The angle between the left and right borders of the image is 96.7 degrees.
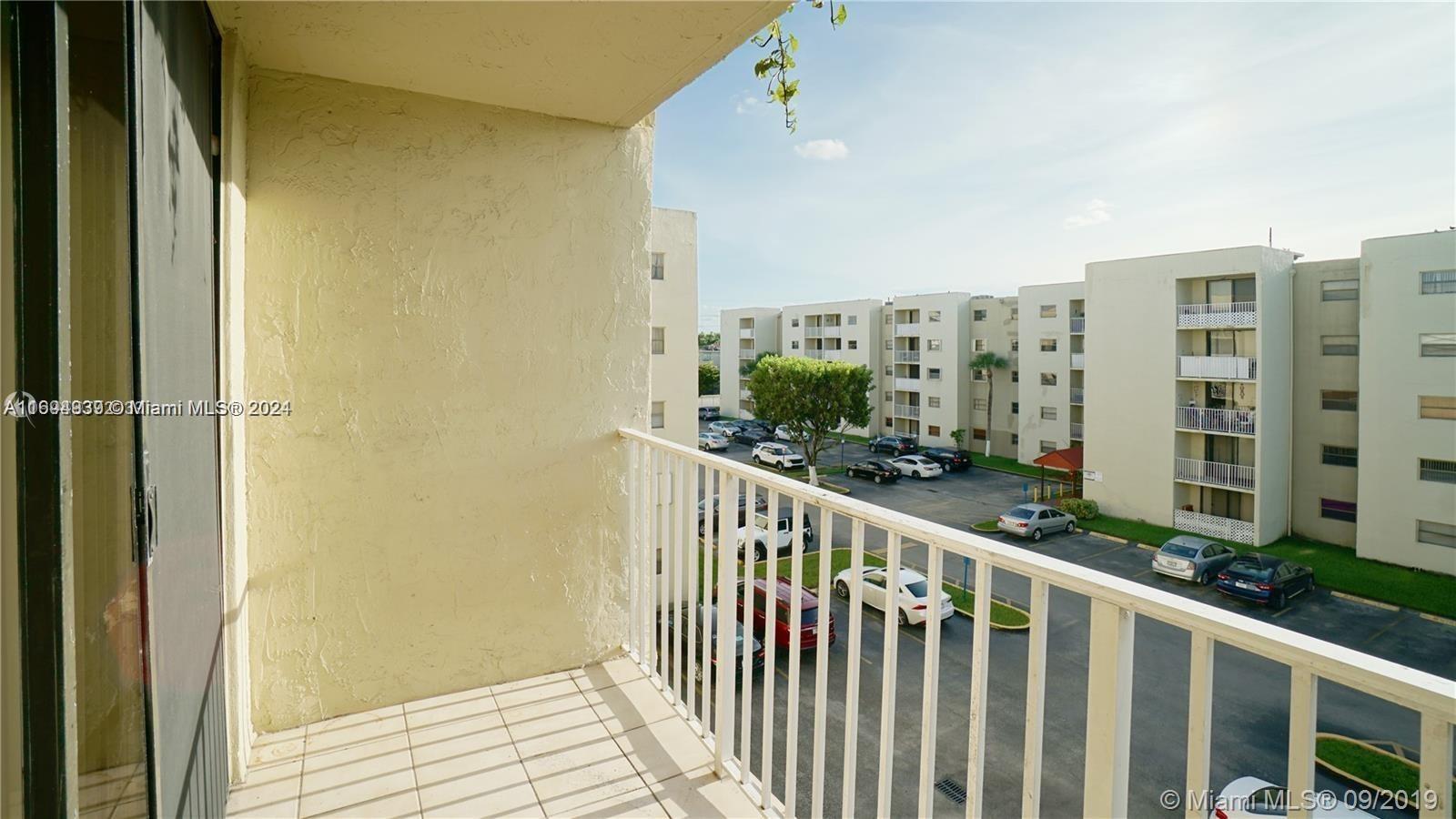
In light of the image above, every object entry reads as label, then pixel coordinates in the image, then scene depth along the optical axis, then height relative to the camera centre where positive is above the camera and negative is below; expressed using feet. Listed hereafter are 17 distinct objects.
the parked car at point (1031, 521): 57.47 -12.08
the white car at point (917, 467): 82.89 -10.36
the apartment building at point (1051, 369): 81.87 +2.44
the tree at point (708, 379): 135.33 +1.54
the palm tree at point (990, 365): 93.35 +3.16
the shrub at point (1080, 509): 65.87 -12.39
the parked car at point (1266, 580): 44.24 -13.42
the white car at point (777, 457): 87.61 -9.74
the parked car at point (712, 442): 100.01 -8.92
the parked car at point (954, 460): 87.66 -9.97
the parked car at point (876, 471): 80.53 -10.66
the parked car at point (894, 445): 95.14 -8.71
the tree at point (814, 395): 80.38 -1.11
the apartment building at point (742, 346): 127.34 +8.13
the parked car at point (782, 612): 26.23 -10.80
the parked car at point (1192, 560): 48.83 -13.18
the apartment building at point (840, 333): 107.65 +9.34
